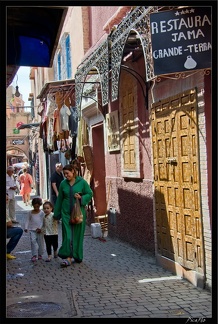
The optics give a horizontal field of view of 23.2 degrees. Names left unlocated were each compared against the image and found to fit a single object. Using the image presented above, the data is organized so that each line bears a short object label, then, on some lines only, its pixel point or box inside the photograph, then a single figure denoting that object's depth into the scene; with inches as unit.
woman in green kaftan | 313.3
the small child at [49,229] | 327.6
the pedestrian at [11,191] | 479.3
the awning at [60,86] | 502.6
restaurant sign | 218.1
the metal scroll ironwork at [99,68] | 307.7
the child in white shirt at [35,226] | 328.5
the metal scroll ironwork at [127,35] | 232.7
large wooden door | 245.9
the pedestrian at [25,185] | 757.3
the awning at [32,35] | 244.1
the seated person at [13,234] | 327.3
